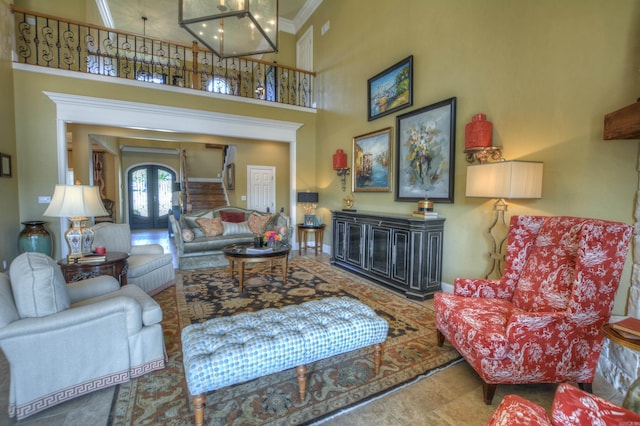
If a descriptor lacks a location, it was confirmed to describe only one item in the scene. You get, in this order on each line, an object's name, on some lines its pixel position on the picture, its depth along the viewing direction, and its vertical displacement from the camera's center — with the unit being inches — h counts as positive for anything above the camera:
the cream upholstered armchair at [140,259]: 135.3 -32.0
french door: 446.0 -1.3
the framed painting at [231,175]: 320.5 +24.6
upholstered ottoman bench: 59.3 -34.0
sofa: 196.4 -27.0
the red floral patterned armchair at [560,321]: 67.9 -31.5
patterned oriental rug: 67.5 -51.2
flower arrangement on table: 161.3 -23.7
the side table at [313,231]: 240.5 -30.5
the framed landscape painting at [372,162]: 183.9 +23.7
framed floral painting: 140.5 +23.6
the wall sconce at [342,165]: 222.7 +24.2
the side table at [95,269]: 106.1 -28.2
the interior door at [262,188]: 318.0 +8.6
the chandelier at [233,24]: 104.2 +68.2
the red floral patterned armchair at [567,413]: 39.1 -31.0
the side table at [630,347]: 43.1 -25.4
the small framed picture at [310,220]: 248.8 -20.8
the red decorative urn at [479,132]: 117.3 +26.6
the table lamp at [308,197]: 250.5 -0.9
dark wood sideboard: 140.9 -29.7
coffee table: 149.3 -31.9
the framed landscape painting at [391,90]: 164.2 +66.2
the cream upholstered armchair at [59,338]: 64.9 -35.7
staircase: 370.6 +0.4
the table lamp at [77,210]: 107.5 -5.7
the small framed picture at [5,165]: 161.3 +17.0
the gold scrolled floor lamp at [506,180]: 97.2 +6.1
